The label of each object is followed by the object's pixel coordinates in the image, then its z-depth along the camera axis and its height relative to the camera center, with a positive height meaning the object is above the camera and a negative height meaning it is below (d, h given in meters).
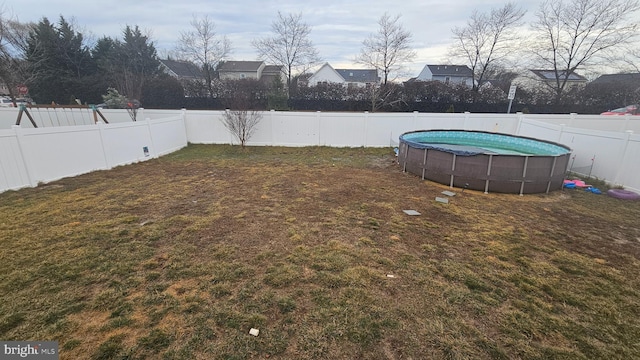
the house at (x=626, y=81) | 18.18 +1.69
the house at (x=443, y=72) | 36.22 +4.72
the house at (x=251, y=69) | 34.99 +5.25
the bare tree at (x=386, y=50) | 22.14 +4.78
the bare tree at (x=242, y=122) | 10.95 -0.60
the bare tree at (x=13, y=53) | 15.60 +3.76
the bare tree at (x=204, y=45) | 23.98 +5.70
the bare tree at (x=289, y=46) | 25.25 +5.85
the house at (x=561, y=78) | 20.77 +2.14
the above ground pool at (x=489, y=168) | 6.04 -1.47
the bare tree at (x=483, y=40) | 20.94 +5.28
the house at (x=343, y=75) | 36.00 +4.51
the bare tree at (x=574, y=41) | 17.75 +4.56
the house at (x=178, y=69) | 28.32 +4.61
